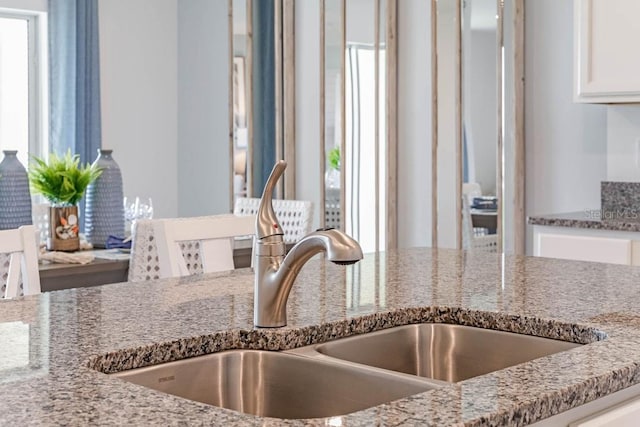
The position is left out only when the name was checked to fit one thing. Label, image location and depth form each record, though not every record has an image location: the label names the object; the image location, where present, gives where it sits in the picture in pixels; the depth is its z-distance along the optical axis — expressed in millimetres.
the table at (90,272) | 3168
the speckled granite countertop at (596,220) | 3543
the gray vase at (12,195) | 3531
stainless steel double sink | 1386
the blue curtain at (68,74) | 5906
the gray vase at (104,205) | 3812
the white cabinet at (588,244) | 3508
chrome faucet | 1534
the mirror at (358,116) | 5047
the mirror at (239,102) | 5797
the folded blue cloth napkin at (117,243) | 3734
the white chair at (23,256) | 2211
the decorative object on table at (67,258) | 3277
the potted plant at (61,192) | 3602
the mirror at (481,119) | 4438
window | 5977
